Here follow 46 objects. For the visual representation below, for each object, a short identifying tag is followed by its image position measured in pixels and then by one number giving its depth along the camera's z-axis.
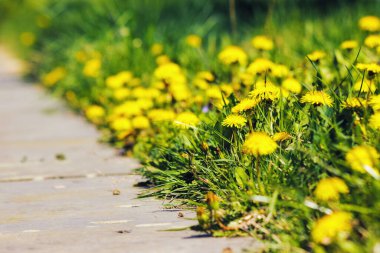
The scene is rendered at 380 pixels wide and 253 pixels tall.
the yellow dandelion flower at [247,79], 5.09
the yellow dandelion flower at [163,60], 6.43
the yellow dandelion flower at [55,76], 9.33
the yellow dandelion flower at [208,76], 5.17
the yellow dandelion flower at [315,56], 4.57
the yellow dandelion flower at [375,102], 3.56
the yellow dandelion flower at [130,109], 5.46
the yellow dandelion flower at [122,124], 5.41
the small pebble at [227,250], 2.95
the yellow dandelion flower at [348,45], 4.90
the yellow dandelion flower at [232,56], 5.13
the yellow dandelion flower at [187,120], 4.43
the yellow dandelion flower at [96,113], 6.69
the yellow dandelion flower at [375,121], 3.31
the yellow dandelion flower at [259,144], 3.30
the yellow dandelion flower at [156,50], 7.33
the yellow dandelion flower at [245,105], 3.78
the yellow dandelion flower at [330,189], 2.87
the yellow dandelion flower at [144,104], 5.53
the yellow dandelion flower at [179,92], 5.33
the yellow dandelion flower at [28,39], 12.53
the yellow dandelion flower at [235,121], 3.78
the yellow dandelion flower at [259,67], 4.78
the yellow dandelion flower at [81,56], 9.02
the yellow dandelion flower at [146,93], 5.68
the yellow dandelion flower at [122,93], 6.21
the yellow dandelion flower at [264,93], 3.84
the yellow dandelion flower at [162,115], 5.06
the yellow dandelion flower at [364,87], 4.22
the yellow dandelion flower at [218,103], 4.41
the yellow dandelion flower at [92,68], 7.61
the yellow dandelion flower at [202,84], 5.54
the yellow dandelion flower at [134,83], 6.52
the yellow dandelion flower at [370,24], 5.62
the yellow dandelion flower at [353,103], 3.48
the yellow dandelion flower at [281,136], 3.60
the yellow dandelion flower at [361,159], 2.93
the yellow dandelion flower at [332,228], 2.62
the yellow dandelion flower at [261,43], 5.65
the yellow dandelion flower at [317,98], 3.65
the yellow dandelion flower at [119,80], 6.43
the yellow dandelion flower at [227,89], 4.90
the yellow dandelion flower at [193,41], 7.33
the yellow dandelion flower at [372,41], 4.94
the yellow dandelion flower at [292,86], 4.48
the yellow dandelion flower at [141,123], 5.32
